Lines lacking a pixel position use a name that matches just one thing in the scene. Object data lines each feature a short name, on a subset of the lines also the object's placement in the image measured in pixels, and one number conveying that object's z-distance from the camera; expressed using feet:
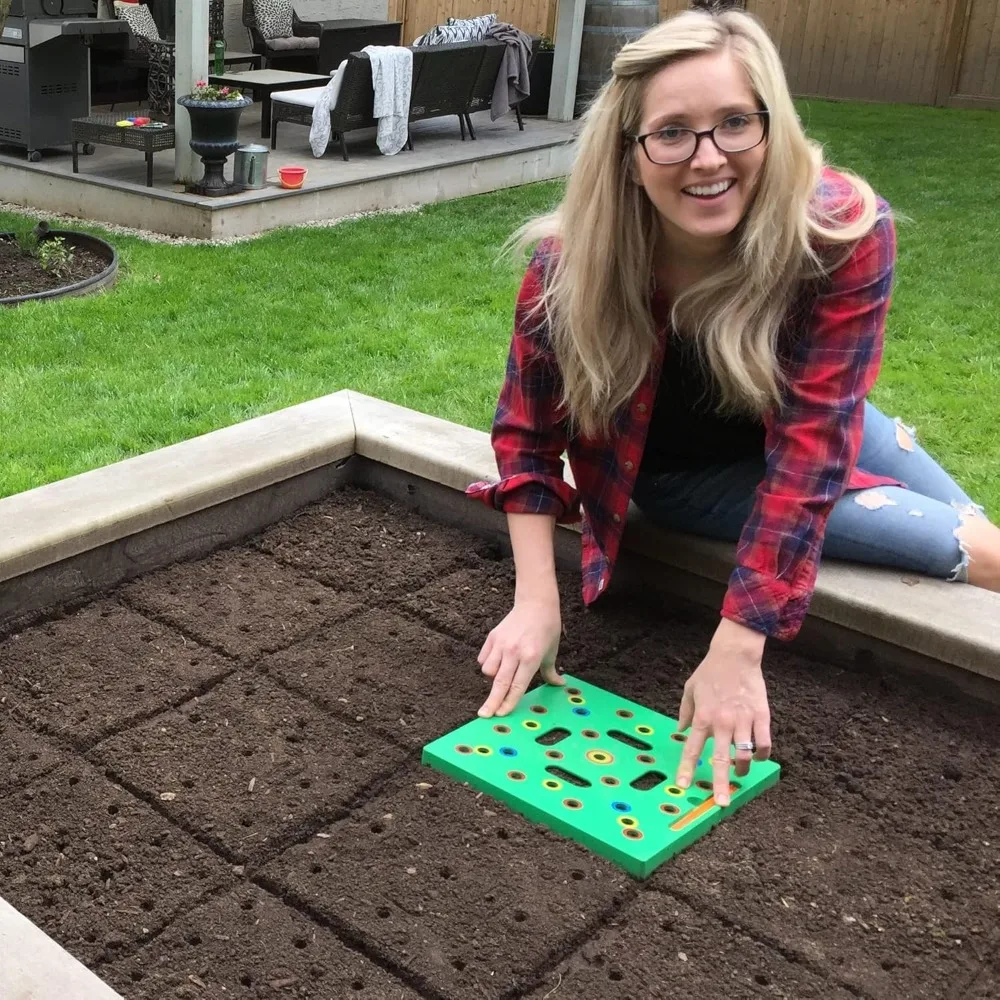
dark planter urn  22.67
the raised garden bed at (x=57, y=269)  18.62
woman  6.49
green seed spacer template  6.47
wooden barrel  35.14
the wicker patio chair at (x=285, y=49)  39.89
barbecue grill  24.25
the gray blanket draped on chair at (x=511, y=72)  30.86
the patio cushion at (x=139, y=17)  35.63
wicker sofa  27.07
